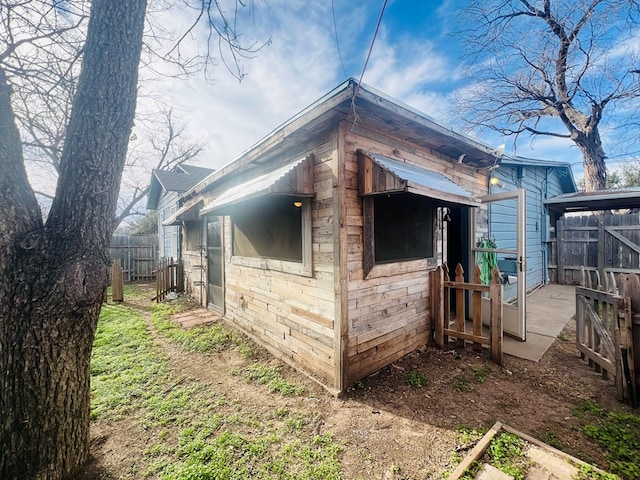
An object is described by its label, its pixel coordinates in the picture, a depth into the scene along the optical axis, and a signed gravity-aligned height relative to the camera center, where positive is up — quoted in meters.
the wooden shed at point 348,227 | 2.93 +0.19
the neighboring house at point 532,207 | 5.97 +0.87
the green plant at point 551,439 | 2.14 -1.72
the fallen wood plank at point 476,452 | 1.87 -1.68
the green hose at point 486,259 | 5.04 -0.39
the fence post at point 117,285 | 7.44 -1.22
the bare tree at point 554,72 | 7.62 +5.85
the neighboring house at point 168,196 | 11.35 +2.34
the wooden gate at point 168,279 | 7.76 -1.18
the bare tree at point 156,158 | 18.42 +6.53
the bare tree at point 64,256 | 1.70 -0.08
